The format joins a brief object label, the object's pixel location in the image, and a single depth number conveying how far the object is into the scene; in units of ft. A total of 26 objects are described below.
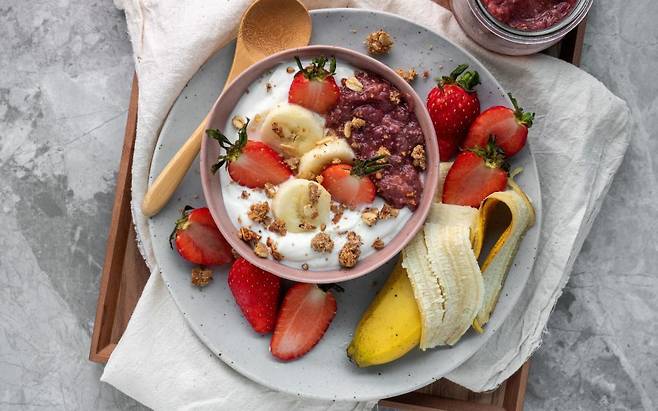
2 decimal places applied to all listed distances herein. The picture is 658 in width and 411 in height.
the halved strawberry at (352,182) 1.68
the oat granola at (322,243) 1.70
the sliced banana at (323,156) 1.71
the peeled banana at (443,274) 1.75
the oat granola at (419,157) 1.73
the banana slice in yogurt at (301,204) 1.69
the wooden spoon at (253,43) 1.78
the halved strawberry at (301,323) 1.83
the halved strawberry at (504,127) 1.77
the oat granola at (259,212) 1.71
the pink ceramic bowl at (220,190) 1.70
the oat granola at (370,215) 1.70
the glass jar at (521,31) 1.79
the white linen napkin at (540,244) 1.89
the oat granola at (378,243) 1.73
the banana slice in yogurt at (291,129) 1.71
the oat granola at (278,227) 1.71
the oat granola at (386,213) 1.71
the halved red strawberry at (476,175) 1.76
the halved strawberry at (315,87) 1.69
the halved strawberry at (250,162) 1.68
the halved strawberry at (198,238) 1.78
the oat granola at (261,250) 1.71
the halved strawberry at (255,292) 1.81
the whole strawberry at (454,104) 1.78
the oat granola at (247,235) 1.71
